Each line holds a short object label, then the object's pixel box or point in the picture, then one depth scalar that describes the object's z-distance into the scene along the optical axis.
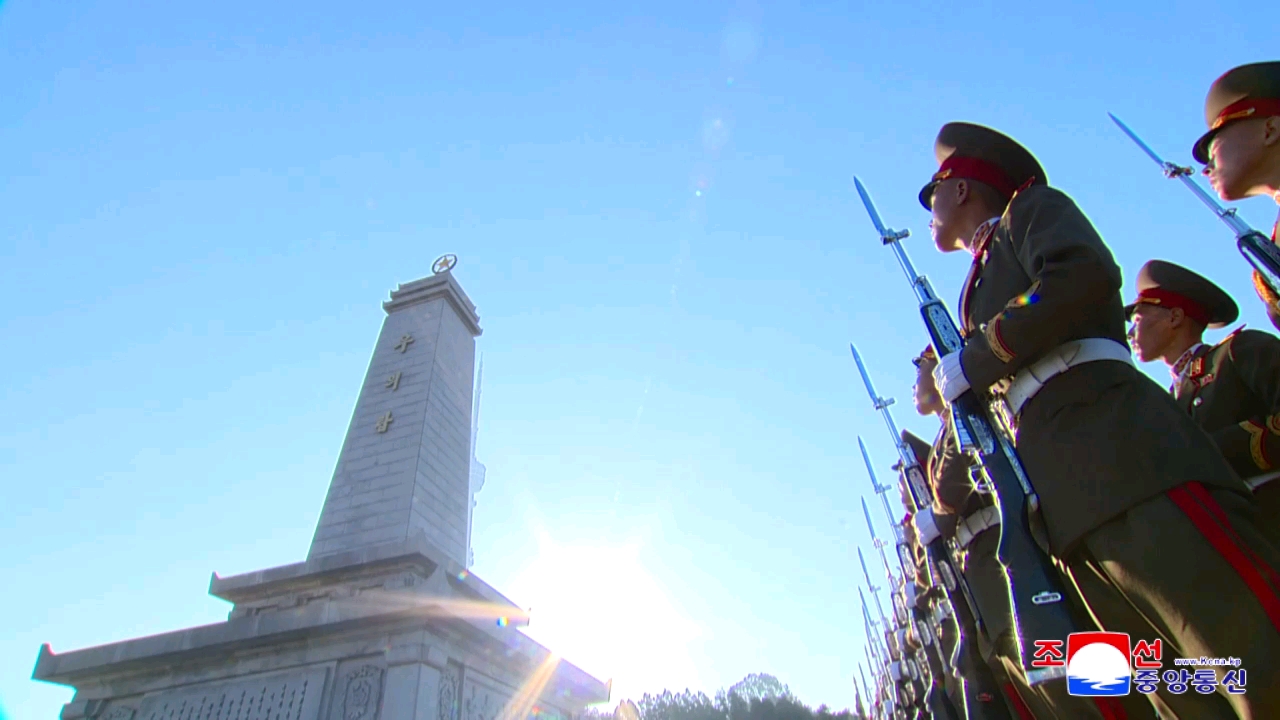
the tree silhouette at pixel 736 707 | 37.47
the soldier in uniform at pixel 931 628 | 4.00
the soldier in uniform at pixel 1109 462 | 1.45
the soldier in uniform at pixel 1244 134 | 2.21
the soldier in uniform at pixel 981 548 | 2.68
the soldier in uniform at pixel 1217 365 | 2.49
